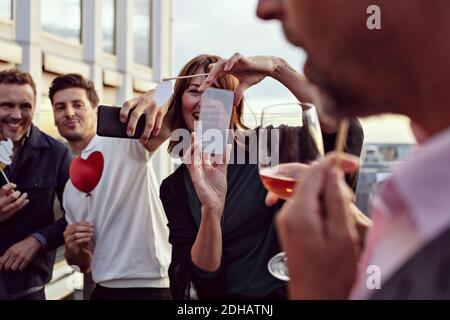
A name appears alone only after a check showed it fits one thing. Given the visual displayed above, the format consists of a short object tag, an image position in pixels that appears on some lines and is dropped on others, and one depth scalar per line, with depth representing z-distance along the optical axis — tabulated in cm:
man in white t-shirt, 217
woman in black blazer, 154
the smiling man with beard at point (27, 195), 234
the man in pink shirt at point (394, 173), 53
